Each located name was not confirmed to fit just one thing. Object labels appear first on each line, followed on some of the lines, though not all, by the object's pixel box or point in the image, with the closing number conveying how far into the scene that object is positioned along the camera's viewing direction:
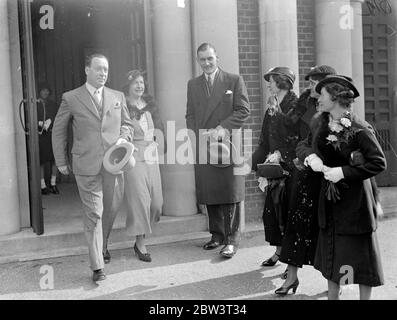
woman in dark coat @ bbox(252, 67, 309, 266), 4.72
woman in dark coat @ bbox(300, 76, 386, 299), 3.56
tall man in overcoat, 5.55
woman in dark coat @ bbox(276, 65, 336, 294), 4.30
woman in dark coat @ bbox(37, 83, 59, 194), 8.70
